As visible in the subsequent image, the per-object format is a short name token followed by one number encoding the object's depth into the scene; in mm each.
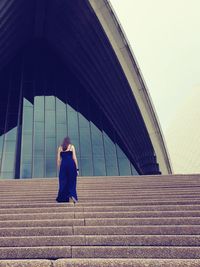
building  15078
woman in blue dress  5215
